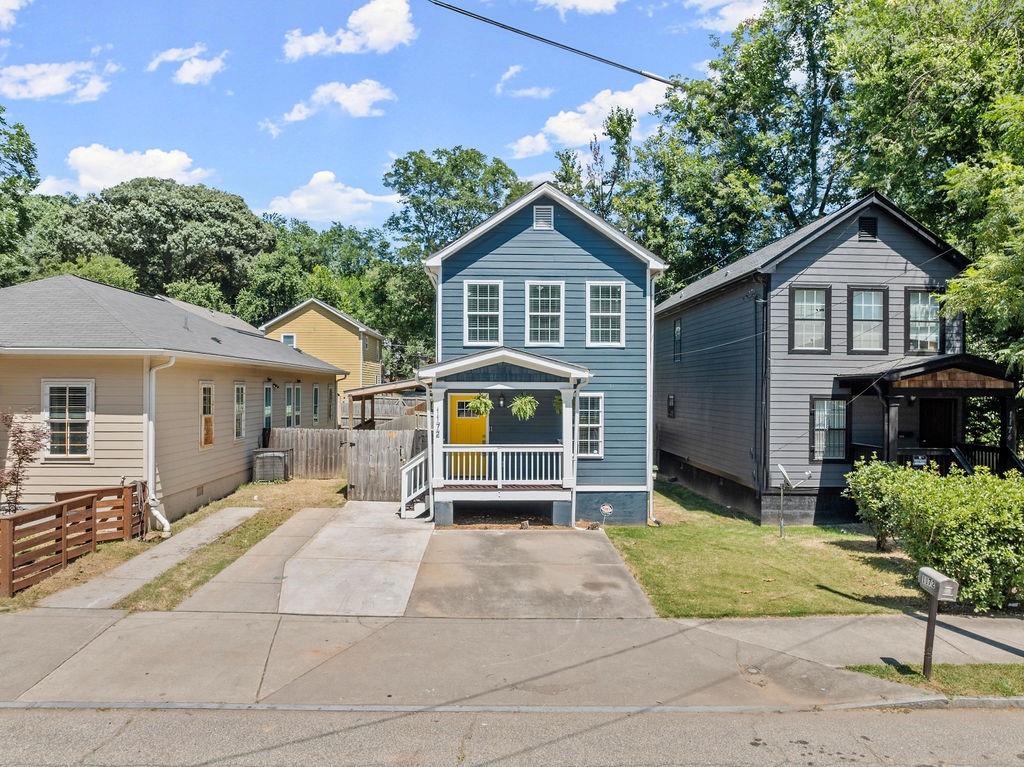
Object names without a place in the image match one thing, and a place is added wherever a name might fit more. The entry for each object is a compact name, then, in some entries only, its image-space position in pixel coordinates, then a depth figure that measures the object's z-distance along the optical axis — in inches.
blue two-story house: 566.3
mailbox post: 246.8
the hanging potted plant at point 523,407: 535.2
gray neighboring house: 571.8
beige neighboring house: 467.5
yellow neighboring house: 1325.0
